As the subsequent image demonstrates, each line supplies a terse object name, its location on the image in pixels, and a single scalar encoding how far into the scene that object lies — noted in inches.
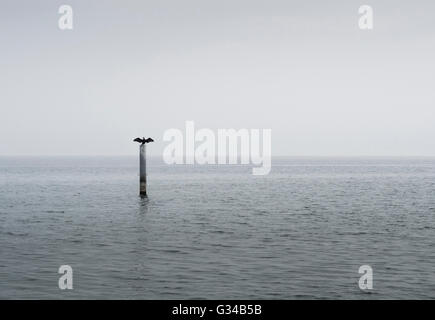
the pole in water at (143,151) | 2153.1
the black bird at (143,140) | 2156.7
